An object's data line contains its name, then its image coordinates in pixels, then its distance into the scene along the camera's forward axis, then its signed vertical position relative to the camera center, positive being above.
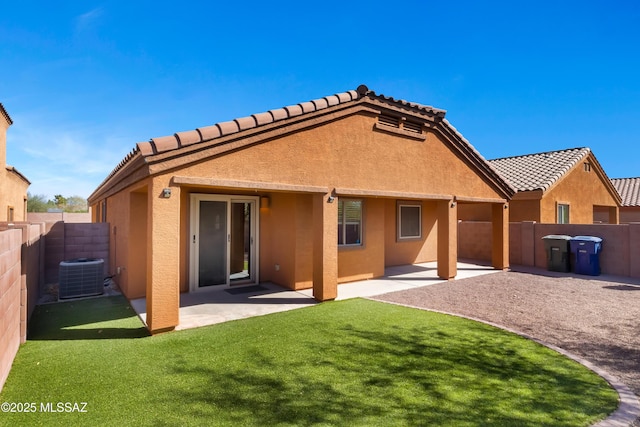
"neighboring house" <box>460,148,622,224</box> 17.61 +1.80
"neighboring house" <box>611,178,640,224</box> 28.23 +1.59
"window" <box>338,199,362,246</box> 11.73 -0.18
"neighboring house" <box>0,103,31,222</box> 17.41 +2.01
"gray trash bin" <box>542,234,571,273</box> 13.63 -1.51
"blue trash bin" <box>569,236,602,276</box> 12.89 -1.50
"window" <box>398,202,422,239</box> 15.18 -0.17
